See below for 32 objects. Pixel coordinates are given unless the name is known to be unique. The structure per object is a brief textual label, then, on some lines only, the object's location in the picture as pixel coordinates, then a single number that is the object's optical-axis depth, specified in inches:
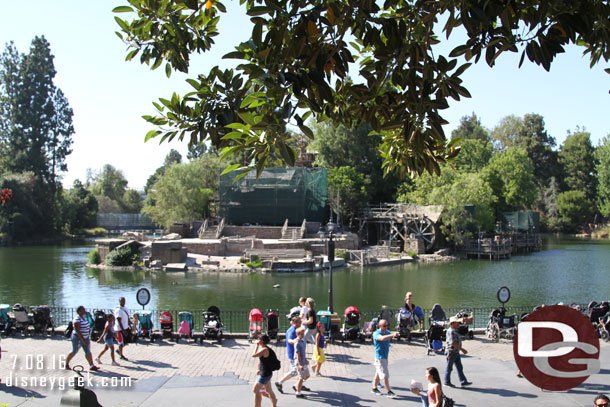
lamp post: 638.8
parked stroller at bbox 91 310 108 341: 515.8
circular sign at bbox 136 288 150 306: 538.9
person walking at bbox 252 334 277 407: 319.0
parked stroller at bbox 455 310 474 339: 518.0
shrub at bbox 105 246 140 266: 1536.7
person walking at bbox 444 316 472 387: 371.9
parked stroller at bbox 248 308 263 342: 518.9
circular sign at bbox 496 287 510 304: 544.2
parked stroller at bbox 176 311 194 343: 519.8
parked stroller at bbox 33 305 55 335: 524.4
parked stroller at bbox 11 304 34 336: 527.8
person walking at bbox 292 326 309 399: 361.4
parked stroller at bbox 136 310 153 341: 519.2
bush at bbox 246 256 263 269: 1491.1
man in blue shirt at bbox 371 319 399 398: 359.6
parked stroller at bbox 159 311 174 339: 522.3
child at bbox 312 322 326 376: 398.0
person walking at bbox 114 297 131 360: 450.3
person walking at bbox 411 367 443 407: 276.5
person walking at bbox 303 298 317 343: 426.6
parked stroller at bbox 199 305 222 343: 511.2
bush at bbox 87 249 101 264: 1579.7
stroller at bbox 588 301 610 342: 529.2
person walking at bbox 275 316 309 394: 368.6
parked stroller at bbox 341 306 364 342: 505.9
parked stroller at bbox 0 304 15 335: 531.8
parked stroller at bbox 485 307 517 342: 517.7
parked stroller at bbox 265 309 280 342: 510.9
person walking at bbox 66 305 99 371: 404.2
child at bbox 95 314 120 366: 424.8
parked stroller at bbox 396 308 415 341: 506.1
